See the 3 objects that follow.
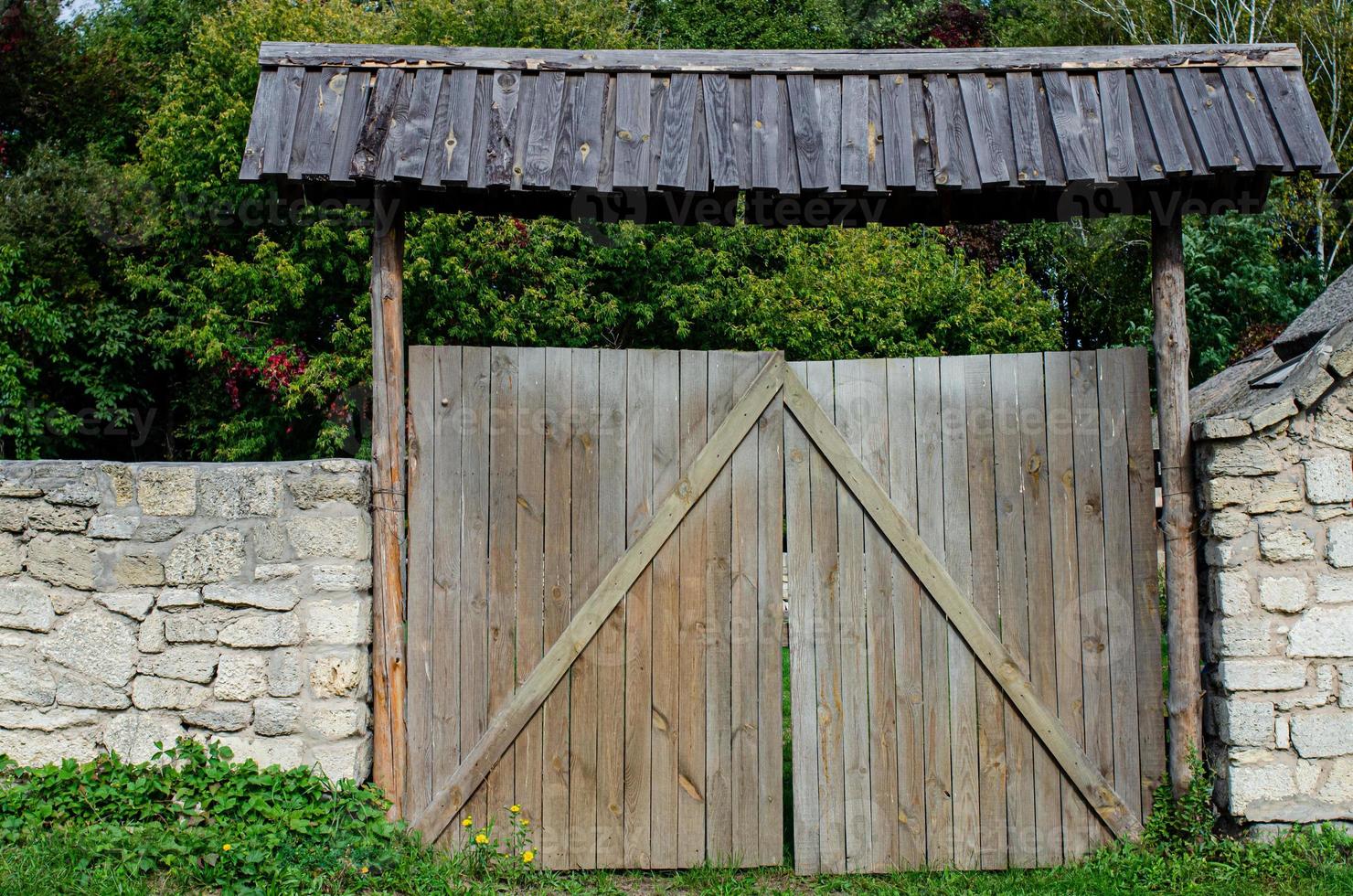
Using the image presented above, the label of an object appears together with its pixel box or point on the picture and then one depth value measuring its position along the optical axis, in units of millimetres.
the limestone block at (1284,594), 3789
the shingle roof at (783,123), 3762
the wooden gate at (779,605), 3980
